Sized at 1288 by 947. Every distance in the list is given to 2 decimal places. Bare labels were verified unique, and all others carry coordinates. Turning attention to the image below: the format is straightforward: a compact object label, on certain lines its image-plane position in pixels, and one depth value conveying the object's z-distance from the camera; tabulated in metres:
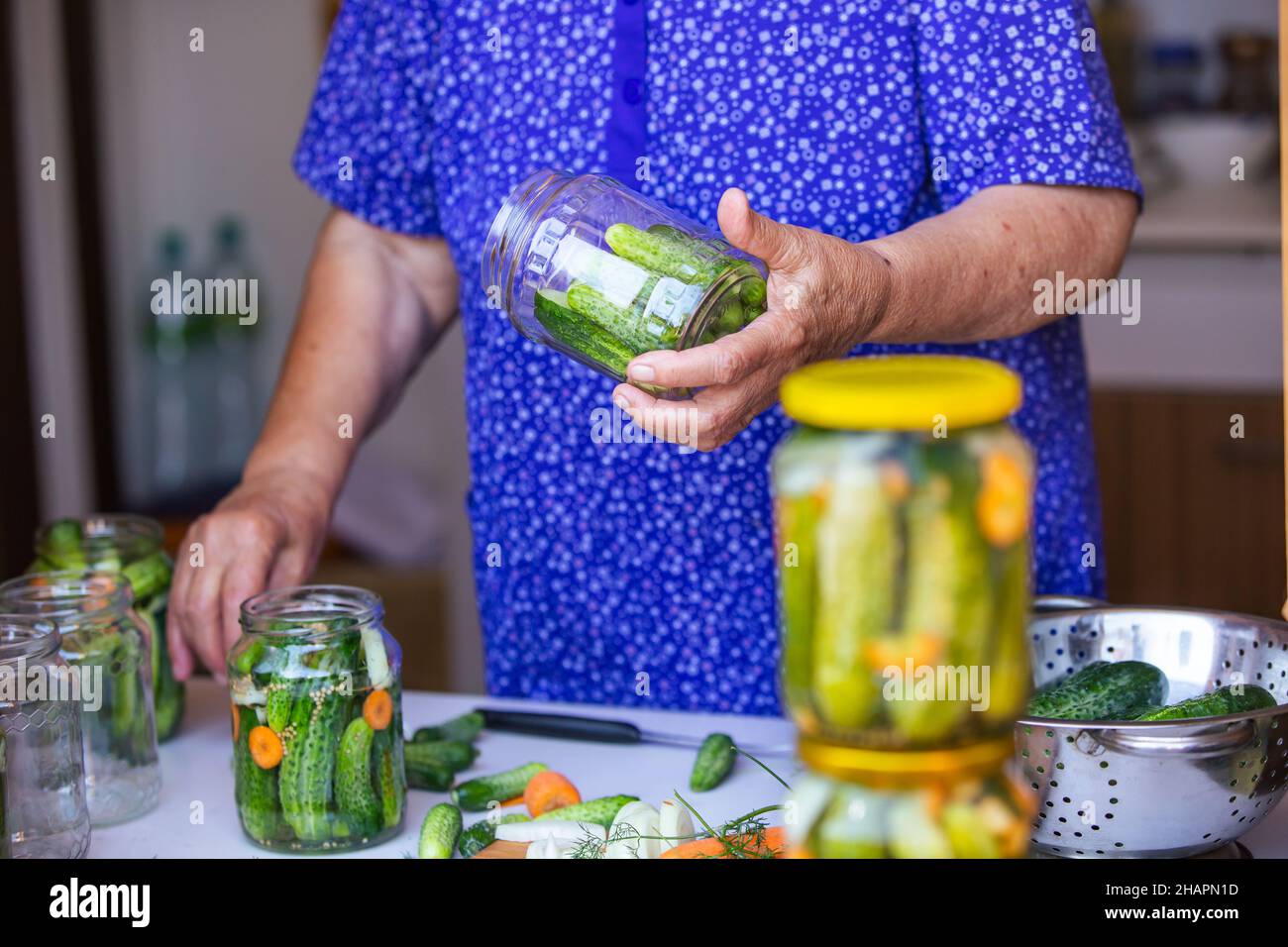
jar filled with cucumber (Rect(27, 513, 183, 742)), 1.32
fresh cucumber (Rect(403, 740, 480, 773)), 1.22
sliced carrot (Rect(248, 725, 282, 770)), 1.05
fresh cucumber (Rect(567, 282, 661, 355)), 0.96
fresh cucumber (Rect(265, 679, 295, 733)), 1.04
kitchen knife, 1.28
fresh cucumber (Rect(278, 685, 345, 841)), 1.05
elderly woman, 1.24
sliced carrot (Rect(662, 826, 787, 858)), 1.00
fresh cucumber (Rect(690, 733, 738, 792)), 1.17
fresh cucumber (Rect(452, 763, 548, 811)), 1.17
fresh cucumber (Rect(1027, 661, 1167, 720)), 1.02
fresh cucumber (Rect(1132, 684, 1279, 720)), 0.98
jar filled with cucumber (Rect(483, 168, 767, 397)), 0.96
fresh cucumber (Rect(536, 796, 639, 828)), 1.08
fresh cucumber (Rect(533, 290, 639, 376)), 0.99
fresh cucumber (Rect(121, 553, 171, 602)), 1.32
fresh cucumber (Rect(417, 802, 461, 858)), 1.06
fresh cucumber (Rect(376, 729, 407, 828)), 1.08
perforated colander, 0.92
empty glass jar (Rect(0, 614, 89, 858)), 1.01
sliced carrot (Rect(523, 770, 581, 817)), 1.14
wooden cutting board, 1.05
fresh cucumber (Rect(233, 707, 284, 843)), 1.07
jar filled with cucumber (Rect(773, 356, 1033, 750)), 0.61
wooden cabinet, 2.79
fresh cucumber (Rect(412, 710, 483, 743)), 1.27
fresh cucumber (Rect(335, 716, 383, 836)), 1.06
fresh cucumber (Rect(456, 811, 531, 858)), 1.06
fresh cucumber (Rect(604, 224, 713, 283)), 0.97
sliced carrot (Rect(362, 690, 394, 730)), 1.07
